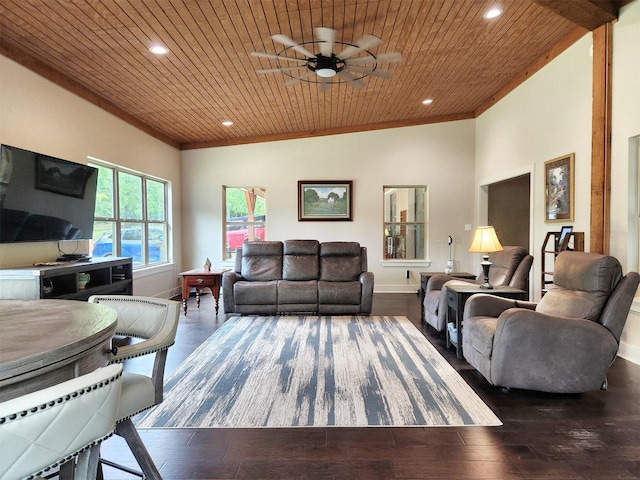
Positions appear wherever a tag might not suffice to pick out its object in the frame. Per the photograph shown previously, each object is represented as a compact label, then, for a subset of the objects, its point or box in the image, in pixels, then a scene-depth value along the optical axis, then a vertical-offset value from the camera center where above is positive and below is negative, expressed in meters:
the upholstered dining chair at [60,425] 0.66 -0.38
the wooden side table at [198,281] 5.09 -0.67
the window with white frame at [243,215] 7.21 +0.36
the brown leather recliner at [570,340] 2.50 -0.75
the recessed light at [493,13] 3.21 +1.97
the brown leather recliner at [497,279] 3.82 -0.52
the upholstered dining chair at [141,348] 1.32 -0.45
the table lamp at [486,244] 3.70 -0.12
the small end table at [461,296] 3.38 -0.61
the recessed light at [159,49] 3.36 +1.72
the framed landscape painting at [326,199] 6.93 +0.64
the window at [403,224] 7.05 +0.17
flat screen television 3.14 +0.36
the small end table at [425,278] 4.99 -0.63
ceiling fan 2.98 +1.61
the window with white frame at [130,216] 4.85 +0.26
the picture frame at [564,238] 3.86 -0.06
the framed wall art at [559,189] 4.09 +0.51
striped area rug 2.27 -1.15
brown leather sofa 5.00 -0.66
